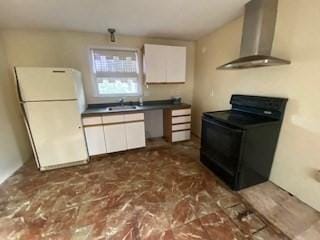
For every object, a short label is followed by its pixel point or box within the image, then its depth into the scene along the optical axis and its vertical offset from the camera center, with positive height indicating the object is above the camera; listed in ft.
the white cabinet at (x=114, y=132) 9.01 -3.06
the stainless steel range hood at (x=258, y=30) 6.11 +2.05
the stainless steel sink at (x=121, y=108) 9.93 -1.69
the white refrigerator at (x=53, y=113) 7.27 -1.49
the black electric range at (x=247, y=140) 6.06 -2.51
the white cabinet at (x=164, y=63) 10.13 +1.25
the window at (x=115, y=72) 10.43 +0.74
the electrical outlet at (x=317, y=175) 5.30 -3.33
